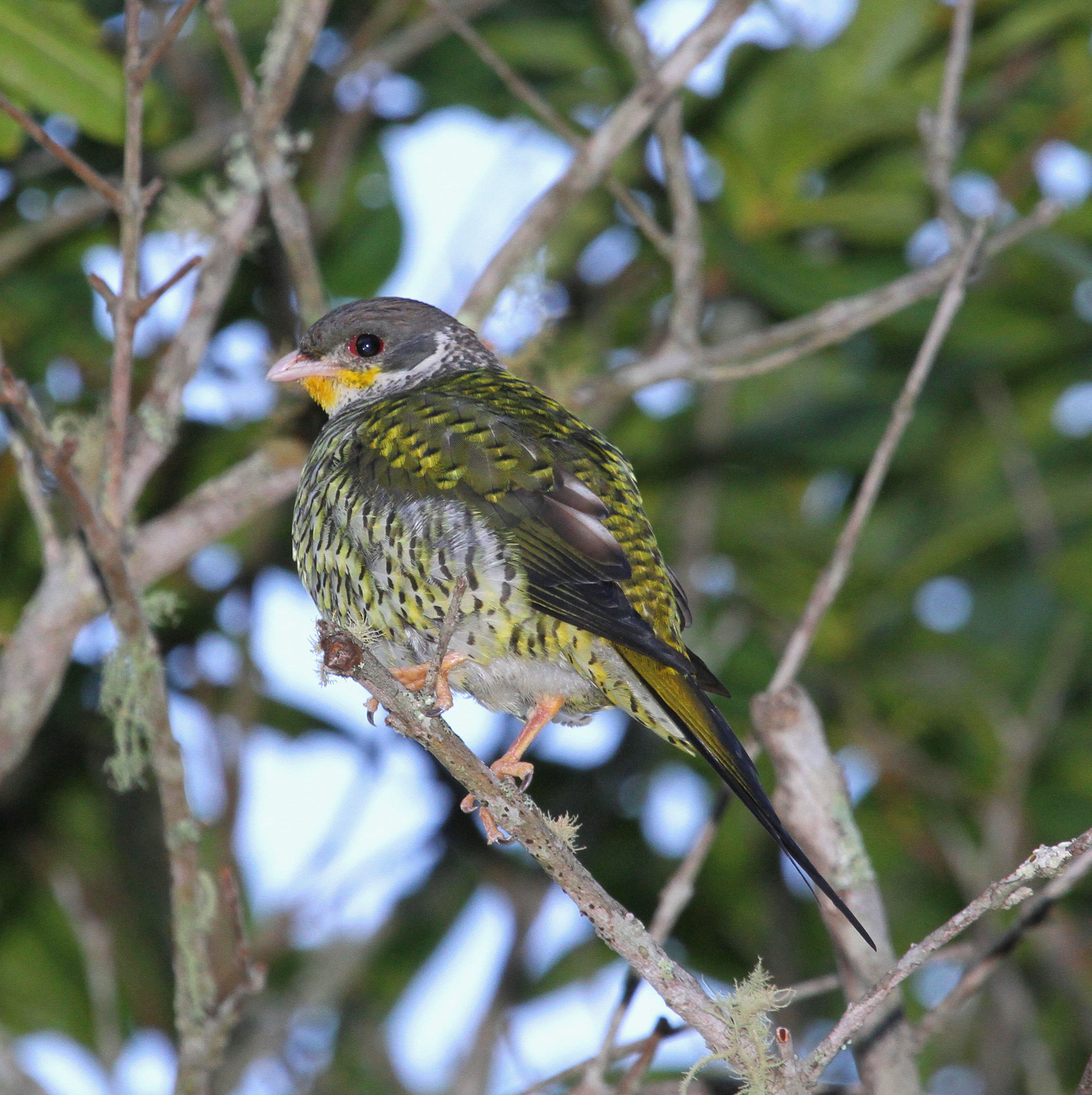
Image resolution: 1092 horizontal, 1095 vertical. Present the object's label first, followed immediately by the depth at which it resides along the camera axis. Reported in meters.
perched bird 5.72
